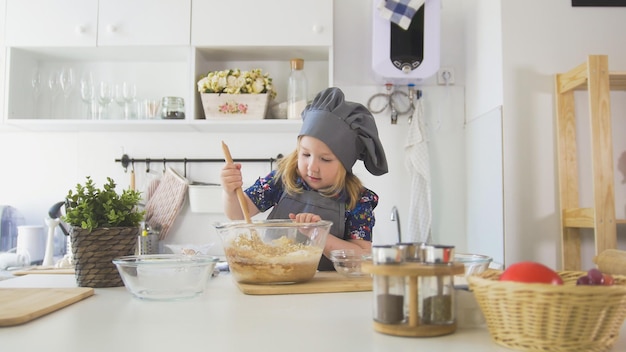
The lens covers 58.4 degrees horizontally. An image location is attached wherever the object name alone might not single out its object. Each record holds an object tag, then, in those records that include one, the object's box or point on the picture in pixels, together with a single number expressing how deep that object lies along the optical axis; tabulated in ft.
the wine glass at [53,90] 8.09
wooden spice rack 2.08
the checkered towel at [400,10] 7.47
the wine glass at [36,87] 8.11
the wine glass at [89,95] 7.87
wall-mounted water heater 7.57
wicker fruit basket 1.89
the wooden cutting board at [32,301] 2.45
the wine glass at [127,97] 7.90
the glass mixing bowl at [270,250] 3.34
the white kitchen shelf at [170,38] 7.50
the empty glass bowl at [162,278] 3.04
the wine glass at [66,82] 8.02
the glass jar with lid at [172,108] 7.70
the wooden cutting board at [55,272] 4.60
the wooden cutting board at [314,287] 3.19
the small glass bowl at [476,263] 3.03
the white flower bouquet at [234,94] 7.36
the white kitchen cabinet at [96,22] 7.51
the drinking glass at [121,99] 7.89
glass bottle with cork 7.50
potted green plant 3.45
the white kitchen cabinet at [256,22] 7.50
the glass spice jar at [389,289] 2.13
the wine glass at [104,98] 7.84
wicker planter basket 3.46
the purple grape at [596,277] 2.07
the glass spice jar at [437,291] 2.12
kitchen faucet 7.24
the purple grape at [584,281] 2.09
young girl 4.93
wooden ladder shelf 5.77
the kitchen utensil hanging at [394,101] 8.17
